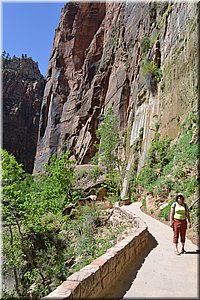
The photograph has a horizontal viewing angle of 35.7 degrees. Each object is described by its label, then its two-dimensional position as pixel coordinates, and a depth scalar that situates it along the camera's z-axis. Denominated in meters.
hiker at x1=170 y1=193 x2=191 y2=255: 7.33
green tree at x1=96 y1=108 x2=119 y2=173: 31.42
